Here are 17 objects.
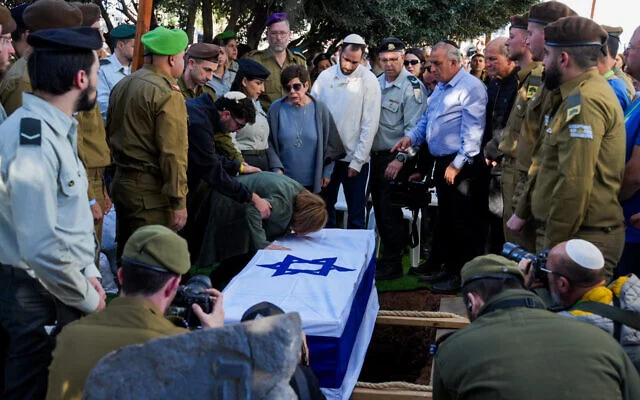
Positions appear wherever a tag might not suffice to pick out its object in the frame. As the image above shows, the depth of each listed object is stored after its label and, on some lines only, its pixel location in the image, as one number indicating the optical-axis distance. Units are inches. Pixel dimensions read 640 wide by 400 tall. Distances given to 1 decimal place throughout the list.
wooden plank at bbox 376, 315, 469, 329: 183.6
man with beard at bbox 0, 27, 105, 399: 95.9
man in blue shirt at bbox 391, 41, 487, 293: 221.3
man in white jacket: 242.1
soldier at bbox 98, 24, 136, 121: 228.7
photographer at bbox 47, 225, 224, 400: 77.6
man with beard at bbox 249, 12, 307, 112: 272.4
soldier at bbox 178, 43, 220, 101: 209.6
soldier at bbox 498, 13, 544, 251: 177.2
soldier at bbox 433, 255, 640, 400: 84.1
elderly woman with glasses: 233.8
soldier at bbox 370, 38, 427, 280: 244.4
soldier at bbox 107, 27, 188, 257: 164.4
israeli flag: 133.0
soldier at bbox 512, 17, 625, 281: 140.1
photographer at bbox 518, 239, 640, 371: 106.0
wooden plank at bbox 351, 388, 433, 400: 141.3
